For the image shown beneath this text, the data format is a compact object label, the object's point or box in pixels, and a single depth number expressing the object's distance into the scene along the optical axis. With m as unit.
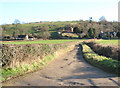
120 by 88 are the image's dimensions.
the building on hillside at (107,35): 81.05
